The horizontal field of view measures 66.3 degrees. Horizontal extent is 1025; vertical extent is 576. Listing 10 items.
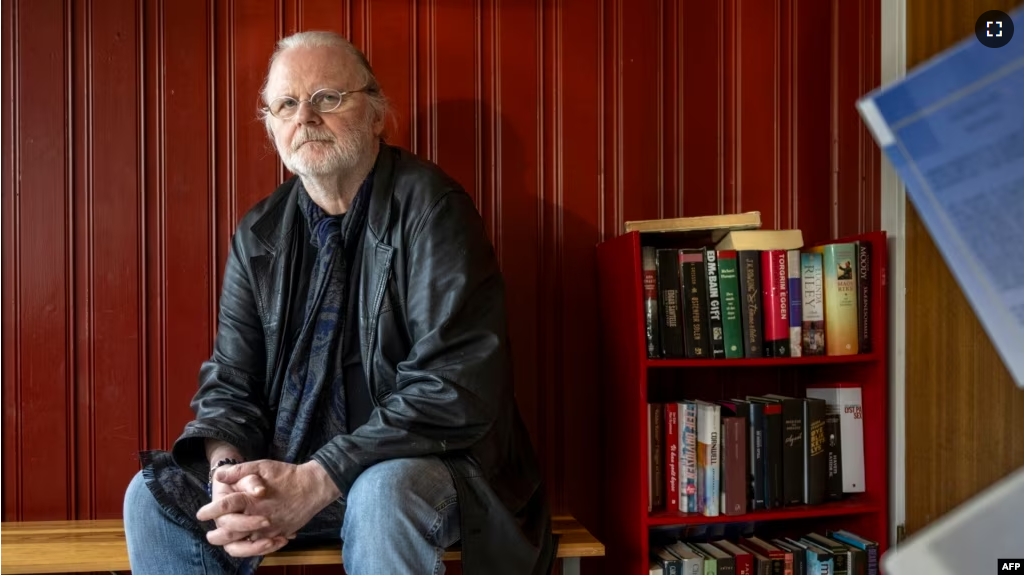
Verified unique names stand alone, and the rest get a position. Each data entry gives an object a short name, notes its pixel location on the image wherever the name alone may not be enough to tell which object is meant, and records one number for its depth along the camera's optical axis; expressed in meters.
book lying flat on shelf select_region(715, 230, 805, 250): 1.79
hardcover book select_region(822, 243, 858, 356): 1.81
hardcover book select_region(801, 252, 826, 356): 1.82
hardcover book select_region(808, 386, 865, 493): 1.86
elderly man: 1.38
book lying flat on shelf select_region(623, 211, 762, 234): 1.76
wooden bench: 1.51
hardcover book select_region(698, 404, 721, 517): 1.74
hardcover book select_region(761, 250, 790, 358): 1.79
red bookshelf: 1.73
